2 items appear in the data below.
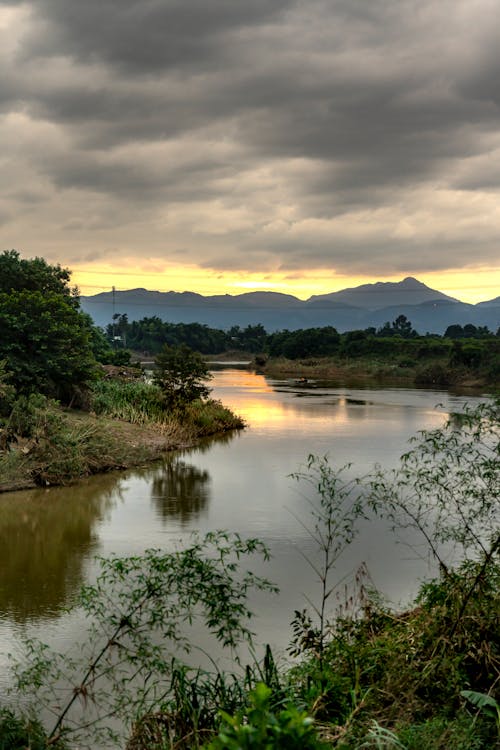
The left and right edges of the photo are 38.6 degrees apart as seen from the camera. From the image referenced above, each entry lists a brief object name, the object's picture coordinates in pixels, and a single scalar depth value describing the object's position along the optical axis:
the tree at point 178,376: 31.77
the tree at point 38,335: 25.98
